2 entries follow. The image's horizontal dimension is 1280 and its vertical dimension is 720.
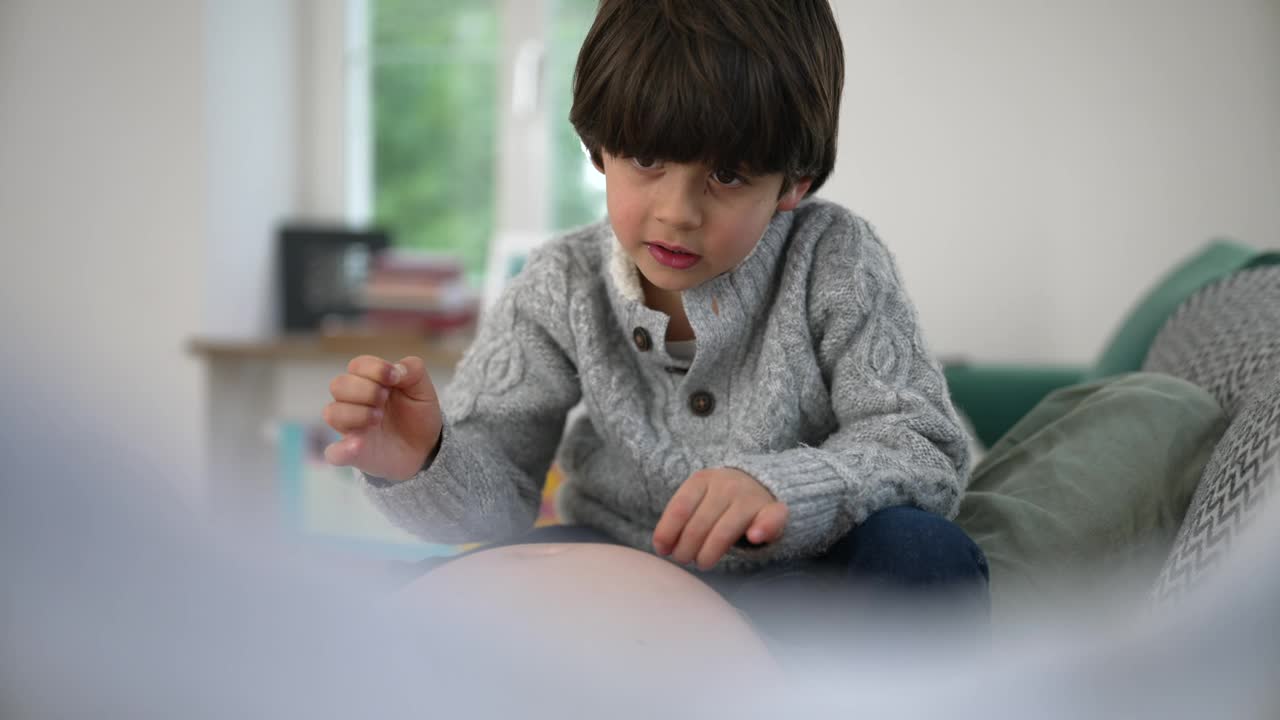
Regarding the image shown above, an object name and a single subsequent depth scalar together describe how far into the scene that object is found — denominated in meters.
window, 2.12
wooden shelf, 1.88
